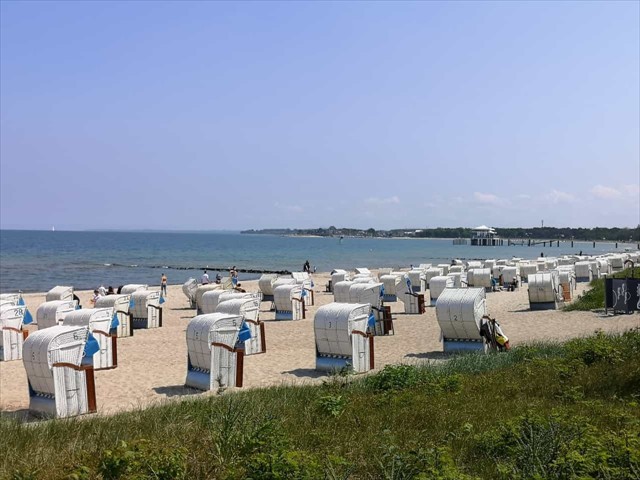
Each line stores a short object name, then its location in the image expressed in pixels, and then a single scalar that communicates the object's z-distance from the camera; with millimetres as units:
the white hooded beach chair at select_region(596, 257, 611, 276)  48044
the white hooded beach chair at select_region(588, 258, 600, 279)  47094
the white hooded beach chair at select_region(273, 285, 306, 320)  27219
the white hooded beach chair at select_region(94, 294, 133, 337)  23312
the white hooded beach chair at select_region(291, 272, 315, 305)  34403
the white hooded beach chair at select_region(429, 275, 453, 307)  30844
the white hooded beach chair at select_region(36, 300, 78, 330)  20562
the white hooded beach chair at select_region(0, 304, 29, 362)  19297
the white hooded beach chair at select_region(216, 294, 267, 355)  18469
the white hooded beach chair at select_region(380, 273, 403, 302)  34969
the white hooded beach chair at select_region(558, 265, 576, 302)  31297
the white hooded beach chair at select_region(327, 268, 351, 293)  38262
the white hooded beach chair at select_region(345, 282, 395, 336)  24891
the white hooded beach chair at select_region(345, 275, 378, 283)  29641
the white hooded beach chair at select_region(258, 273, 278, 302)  35156
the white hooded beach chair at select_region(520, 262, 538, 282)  46375
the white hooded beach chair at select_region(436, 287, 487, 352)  17500
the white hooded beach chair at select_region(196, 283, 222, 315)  28256
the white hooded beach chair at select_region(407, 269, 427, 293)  40156
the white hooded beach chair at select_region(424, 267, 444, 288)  41125
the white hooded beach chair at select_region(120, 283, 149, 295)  29625
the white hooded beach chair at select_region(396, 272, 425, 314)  28609
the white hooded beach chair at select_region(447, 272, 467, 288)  33531
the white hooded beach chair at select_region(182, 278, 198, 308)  33509
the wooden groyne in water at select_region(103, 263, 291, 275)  77562
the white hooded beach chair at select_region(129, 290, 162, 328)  25688
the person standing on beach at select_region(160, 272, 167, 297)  41031
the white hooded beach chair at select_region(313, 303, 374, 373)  15398
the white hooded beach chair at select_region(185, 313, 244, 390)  14078
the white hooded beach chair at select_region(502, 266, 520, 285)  41212
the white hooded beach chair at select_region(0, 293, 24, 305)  25244
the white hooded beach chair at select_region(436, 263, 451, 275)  43550
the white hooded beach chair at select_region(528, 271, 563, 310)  28344
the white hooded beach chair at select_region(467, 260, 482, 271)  45916
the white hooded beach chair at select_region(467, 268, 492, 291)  38594
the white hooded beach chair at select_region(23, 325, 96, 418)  11914
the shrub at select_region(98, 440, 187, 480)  5531
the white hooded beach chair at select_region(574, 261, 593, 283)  46188
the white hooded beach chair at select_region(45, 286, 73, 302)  29111
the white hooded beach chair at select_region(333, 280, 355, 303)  26764
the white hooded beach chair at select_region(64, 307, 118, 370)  17156
